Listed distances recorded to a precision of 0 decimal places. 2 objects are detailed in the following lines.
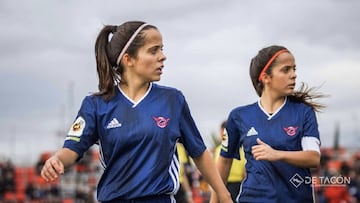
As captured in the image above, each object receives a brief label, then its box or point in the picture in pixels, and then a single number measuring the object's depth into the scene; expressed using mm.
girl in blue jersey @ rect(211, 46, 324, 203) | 6328
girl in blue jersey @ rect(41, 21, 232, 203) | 5281
